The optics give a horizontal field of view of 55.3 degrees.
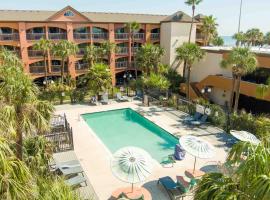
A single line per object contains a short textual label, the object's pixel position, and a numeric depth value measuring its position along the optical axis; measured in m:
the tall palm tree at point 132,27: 37.53
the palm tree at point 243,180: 4.59
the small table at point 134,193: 11.84
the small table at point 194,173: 13.60
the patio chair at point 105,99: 29.80
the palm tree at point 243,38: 54.39
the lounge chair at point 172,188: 12.57
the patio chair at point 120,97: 30.83
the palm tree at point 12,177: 4.59
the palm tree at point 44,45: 32.38
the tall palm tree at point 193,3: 37.69
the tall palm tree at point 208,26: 42.83
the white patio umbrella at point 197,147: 12.91
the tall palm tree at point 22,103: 9.70
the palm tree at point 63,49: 31.53
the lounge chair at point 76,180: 12.96
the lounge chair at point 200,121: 22.36
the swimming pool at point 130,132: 19.55
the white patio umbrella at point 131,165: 11.17
